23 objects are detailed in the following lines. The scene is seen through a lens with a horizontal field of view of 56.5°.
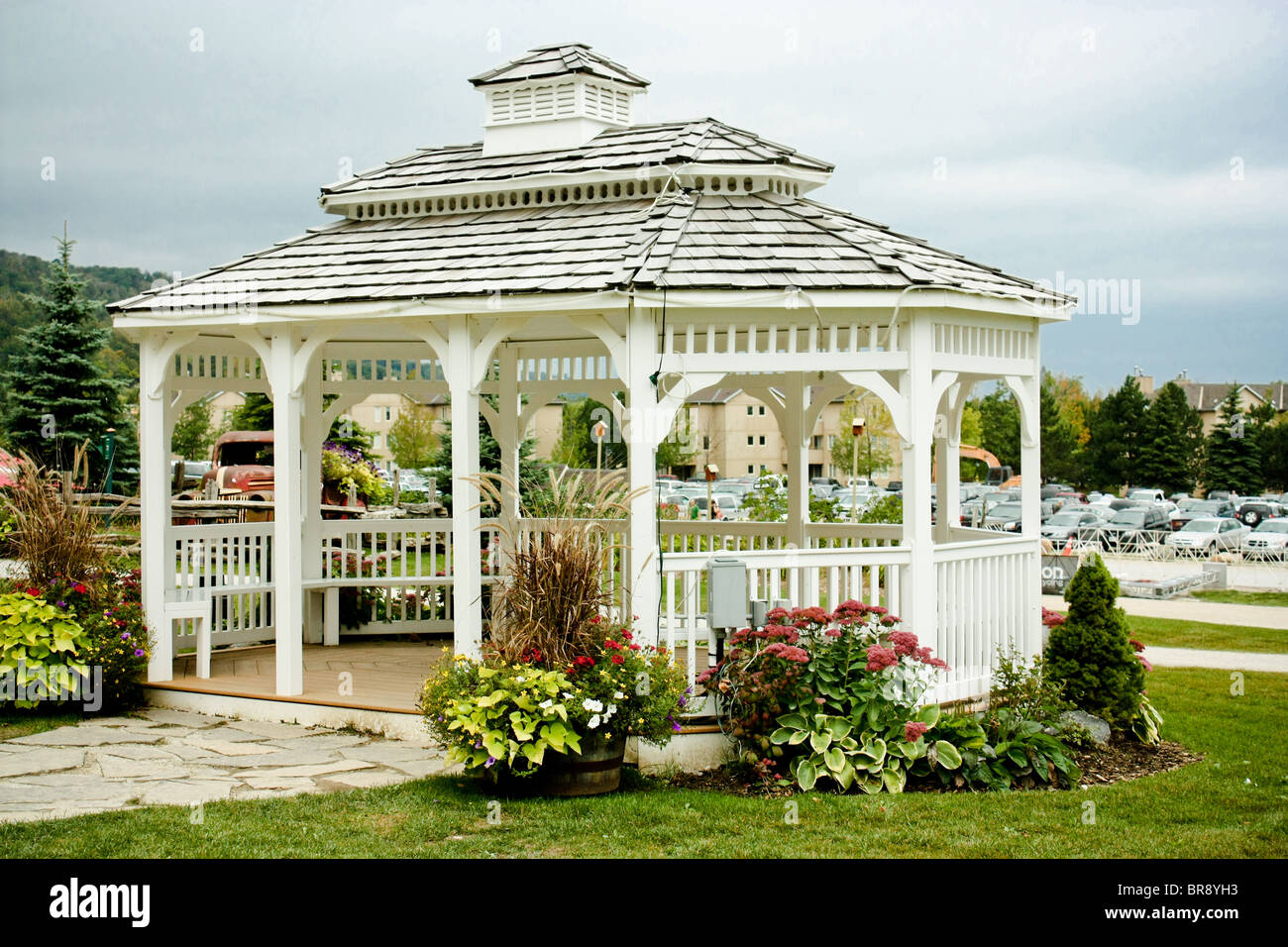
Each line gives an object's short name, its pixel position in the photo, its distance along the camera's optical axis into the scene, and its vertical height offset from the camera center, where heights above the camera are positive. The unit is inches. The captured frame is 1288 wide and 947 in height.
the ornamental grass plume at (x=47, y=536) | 385.7 -18.6
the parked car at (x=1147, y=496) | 2150.6 -45.8
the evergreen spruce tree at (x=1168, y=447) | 2421.3 +49.3
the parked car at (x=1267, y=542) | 1326.3 -84.7
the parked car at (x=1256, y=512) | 1820.9 -66.5
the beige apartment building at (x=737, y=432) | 3079.2 +112.7
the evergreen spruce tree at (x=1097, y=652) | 347.6 -52.9
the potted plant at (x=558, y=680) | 274.4 -47.8
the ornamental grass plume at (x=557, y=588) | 282.0 -27.0
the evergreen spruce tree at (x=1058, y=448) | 2596.0 +52.0
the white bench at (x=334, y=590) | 468.1 -46.5
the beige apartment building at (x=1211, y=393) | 4210.1 +284.1
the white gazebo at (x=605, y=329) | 323.3 +44.6
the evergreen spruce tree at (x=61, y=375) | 1107.3 +97.4
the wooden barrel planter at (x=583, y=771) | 281.7 -69.7
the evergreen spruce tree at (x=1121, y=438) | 2474.2 +69.6
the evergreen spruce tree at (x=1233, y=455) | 2396.7 +32.2
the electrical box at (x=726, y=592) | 307.1 -30.4
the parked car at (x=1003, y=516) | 1562.5 -59.5
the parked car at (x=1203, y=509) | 1847.3 -62.0
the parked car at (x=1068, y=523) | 1471.5 -67.1
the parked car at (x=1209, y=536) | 1368.1 -76.9
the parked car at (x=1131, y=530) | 1405.0 -73.4
